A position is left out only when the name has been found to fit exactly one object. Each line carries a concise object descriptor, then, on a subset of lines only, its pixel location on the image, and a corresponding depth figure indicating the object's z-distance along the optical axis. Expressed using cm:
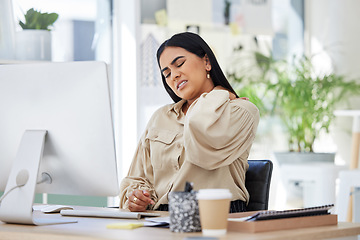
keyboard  238
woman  254
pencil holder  200
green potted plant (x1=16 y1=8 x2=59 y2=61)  384
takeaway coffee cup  193
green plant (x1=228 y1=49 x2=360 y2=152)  582
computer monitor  229
